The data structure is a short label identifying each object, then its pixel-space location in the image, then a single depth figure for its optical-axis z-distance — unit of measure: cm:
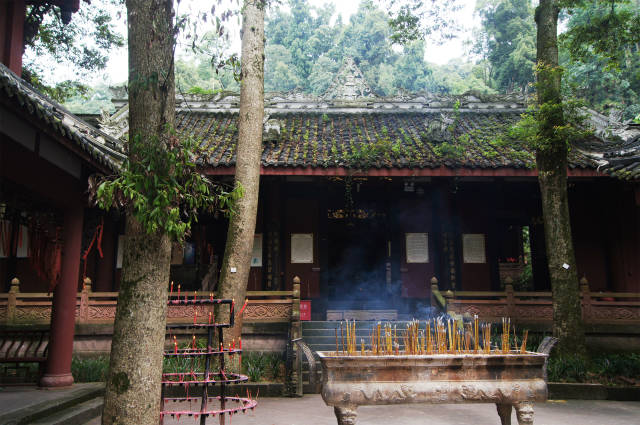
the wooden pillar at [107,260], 1125
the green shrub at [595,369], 788
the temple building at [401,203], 1022
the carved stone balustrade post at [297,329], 790
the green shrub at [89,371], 789
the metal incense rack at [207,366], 406
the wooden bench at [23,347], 713
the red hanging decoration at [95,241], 820
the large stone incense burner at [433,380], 468
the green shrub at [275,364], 840
